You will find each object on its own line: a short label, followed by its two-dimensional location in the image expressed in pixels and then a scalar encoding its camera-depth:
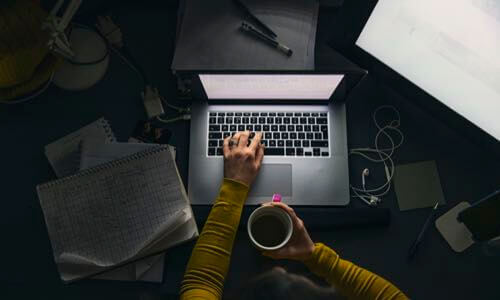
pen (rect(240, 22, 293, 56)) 0.84
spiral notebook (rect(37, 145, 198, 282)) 0.79
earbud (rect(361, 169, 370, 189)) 0.89
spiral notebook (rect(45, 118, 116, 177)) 0.89
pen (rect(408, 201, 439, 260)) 0.84
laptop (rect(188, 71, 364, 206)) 0.86
